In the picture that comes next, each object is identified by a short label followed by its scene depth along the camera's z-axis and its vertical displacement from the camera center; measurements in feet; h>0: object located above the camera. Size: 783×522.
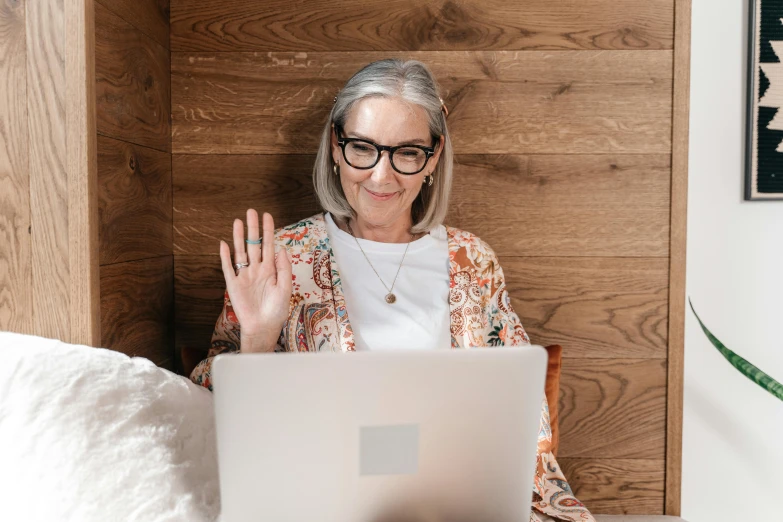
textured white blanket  3.06 -1.08
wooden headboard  5.30 +0.65
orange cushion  4.83 -1.15
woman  4.52 -0.19
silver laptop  2.37 -0.77
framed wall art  5.54 +1.18
